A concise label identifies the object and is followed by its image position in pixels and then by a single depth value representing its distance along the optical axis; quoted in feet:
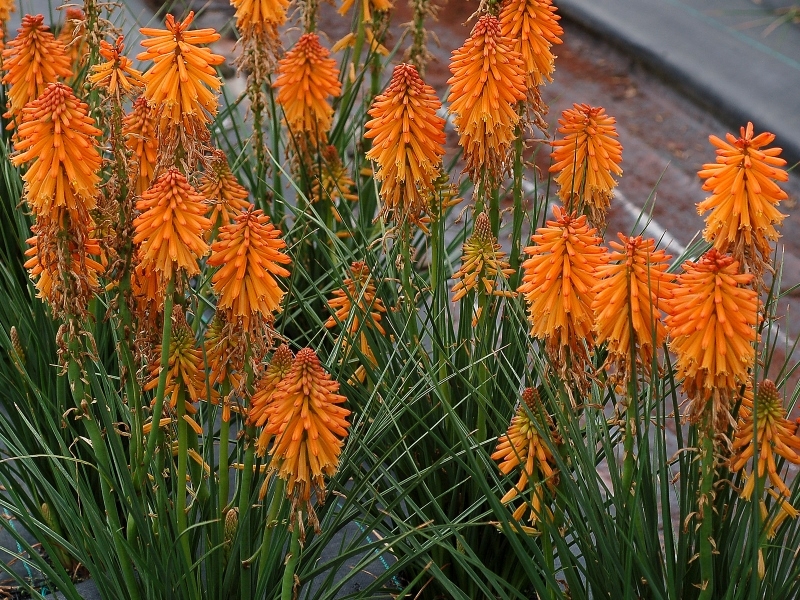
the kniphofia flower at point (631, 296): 6.86
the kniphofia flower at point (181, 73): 7.84
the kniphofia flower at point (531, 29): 9.24
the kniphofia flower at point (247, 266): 7.11
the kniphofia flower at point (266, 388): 7.27
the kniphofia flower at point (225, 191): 9.50
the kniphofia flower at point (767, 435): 7.20
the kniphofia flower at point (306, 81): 12.43
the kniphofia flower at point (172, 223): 7.03
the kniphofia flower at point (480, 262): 8.68
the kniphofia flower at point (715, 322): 6.48
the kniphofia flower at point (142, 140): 8.57
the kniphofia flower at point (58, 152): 7.07
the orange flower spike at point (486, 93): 8.54
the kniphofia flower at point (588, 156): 9.23
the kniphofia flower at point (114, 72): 7.92
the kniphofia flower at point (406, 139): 8.51
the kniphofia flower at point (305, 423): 6.75
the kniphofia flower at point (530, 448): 7.66
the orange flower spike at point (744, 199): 6.90
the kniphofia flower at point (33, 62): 8.52
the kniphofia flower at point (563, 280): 7.25
